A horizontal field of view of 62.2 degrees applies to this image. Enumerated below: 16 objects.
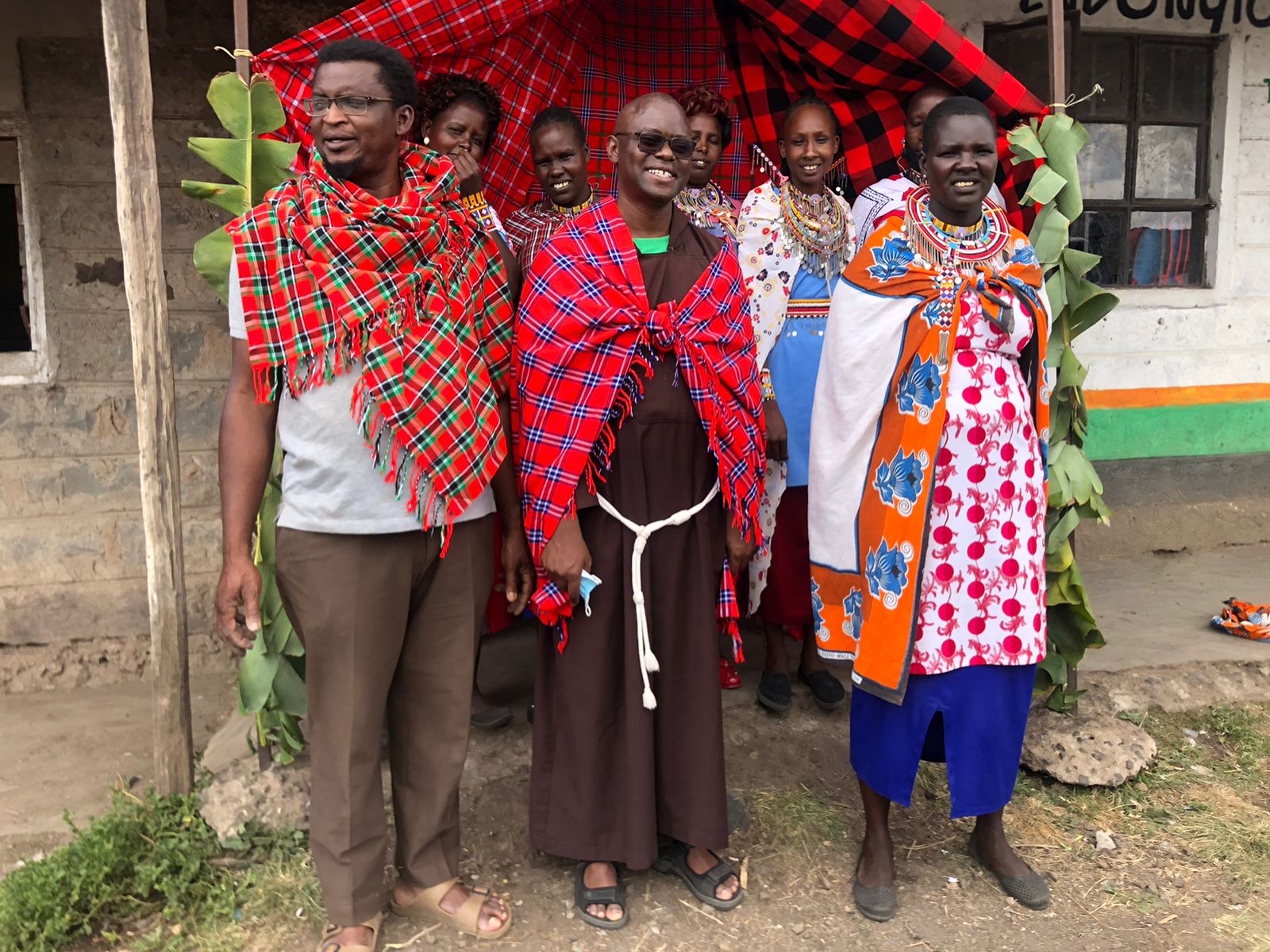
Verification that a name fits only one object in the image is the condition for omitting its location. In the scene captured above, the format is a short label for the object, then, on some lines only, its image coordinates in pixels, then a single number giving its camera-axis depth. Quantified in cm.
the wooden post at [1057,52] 341
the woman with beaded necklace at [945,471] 259
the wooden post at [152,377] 286
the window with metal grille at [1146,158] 559
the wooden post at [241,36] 283
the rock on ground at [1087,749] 339
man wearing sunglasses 247
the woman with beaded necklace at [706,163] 360
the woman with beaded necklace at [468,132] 328
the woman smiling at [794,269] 355
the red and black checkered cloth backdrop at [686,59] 321
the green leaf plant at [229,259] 282
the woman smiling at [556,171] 339
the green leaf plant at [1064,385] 333
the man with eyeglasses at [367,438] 218
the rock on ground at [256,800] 298
